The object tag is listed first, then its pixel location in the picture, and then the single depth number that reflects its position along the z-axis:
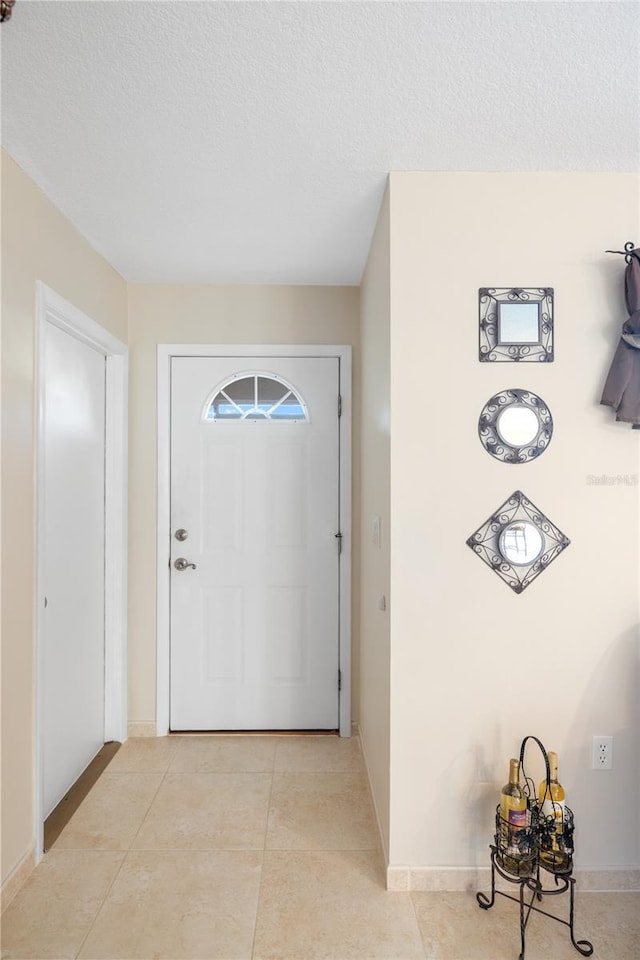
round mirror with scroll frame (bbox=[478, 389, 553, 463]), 2.01
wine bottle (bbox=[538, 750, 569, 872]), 1.77
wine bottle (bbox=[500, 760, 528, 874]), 1.78
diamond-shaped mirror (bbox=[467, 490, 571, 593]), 2.00
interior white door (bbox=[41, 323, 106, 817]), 2.39
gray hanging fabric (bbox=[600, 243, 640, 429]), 1.92
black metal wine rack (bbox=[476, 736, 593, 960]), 1.75
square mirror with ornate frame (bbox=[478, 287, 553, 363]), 2.00
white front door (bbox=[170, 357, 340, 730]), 3.19
